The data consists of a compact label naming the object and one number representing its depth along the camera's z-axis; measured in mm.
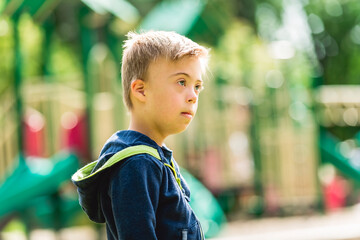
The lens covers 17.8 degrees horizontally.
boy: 2157
